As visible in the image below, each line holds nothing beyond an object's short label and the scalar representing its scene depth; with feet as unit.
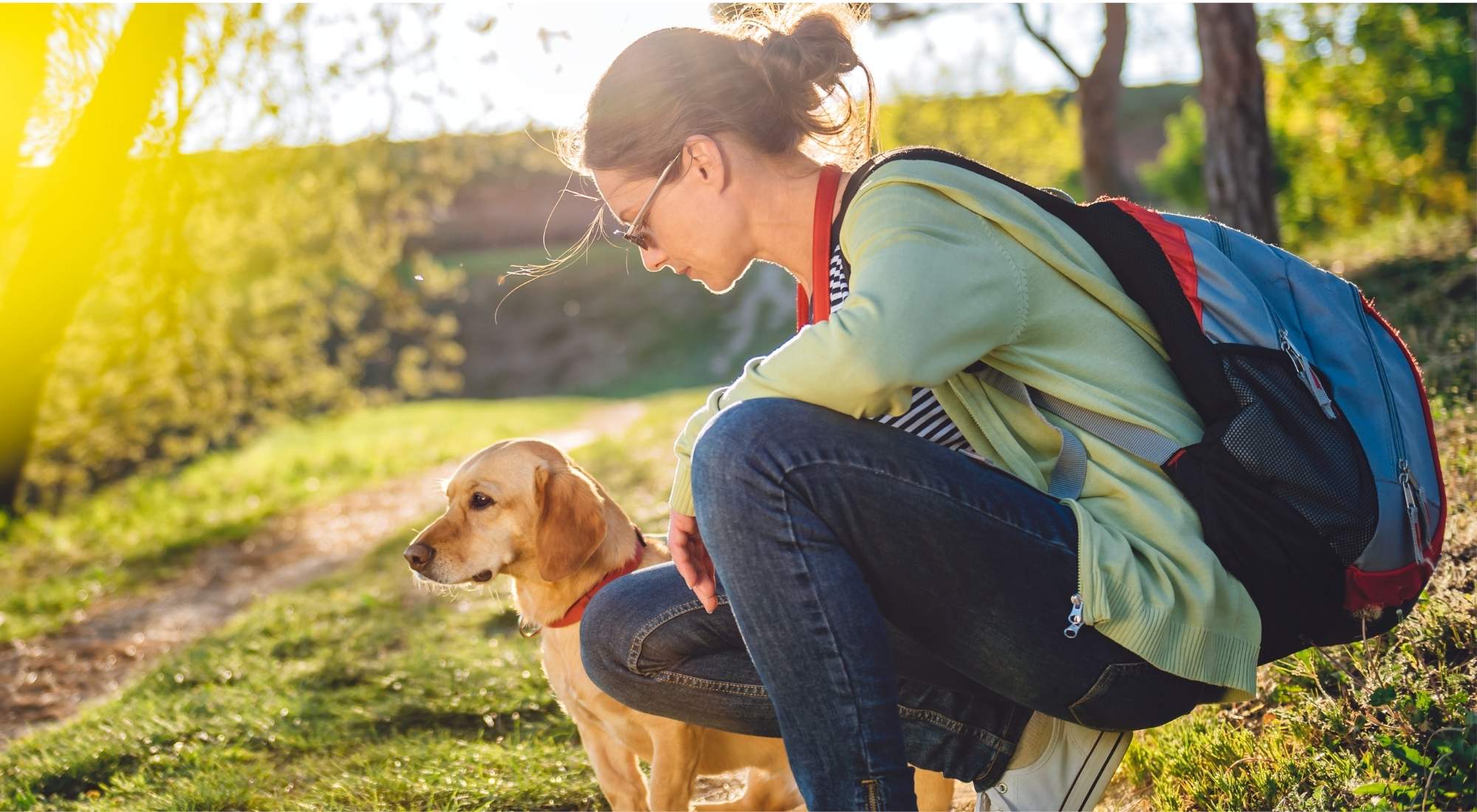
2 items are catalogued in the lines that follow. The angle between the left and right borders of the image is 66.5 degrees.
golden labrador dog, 10.12
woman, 6.46
